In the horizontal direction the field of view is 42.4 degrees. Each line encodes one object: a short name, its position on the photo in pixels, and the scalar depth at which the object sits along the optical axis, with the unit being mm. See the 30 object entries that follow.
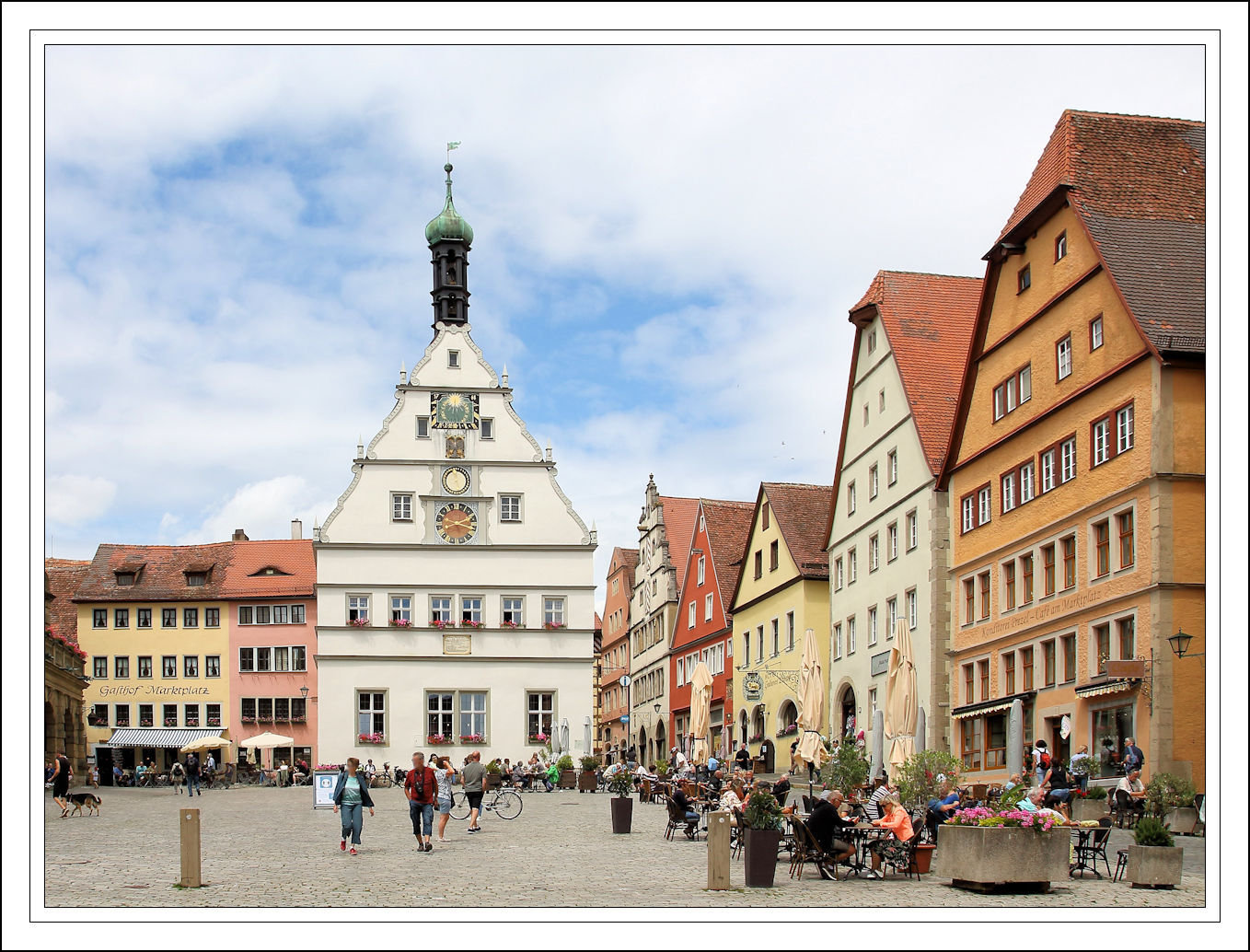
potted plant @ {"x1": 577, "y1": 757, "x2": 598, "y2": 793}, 42969
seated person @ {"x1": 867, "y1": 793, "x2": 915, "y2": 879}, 17109
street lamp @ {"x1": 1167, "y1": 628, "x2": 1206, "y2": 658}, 24853
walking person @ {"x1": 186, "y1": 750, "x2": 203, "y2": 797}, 43469
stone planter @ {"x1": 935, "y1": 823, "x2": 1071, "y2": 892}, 15422
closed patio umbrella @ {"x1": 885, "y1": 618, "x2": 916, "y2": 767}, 32750
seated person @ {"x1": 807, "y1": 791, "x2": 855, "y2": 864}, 17031
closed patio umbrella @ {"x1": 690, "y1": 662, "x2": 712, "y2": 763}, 47219
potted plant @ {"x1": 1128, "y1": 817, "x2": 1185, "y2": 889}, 15539
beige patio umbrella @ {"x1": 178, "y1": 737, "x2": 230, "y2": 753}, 53531
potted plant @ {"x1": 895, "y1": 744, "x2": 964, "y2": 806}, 23875
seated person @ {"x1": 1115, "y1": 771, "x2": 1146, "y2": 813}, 22828
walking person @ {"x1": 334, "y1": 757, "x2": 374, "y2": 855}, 20531
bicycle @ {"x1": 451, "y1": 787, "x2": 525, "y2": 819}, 30141
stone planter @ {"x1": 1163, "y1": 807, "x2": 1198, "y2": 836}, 22000
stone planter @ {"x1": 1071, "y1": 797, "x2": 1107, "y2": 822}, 22969
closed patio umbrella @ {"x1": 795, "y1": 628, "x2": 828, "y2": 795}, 39469
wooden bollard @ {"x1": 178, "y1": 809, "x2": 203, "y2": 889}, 15953
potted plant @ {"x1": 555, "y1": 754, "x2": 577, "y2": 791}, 44531
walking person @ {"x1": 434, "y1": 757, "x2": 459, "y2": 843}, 22867
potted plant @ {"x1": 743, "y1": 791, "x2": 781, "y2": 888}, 16078
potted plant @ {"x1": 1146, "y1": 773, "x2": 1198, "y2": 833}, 21984
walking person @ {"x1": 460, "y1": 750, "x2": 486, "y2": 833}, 25266
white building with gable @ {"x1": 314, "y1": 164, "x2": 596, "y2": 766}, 53750
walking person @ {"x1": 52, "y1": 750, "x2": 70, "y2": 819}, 31047
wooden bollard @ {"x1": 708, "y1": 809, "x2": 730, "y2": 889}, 15789
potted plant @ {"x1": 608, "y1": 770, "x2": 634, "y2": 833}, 24875
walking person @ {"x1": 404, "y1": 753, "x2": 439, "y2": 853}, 21578
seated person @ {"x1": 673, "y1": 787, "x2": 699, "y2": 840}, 23609
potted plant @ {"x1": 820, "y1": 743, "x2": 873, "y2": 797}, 26953
